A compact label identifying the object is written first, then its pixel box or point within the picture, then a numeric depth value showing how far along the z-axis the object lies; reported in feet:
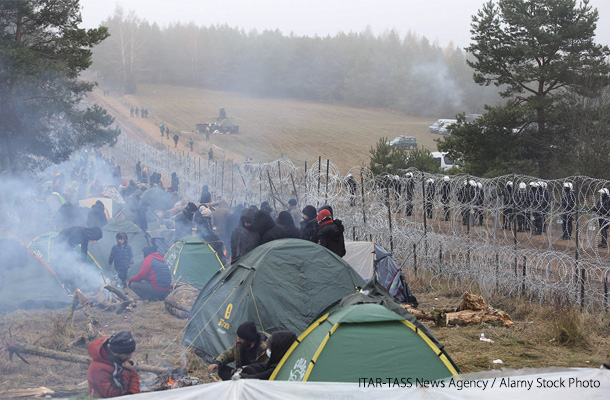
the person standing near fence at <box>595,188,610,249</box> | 46.02
